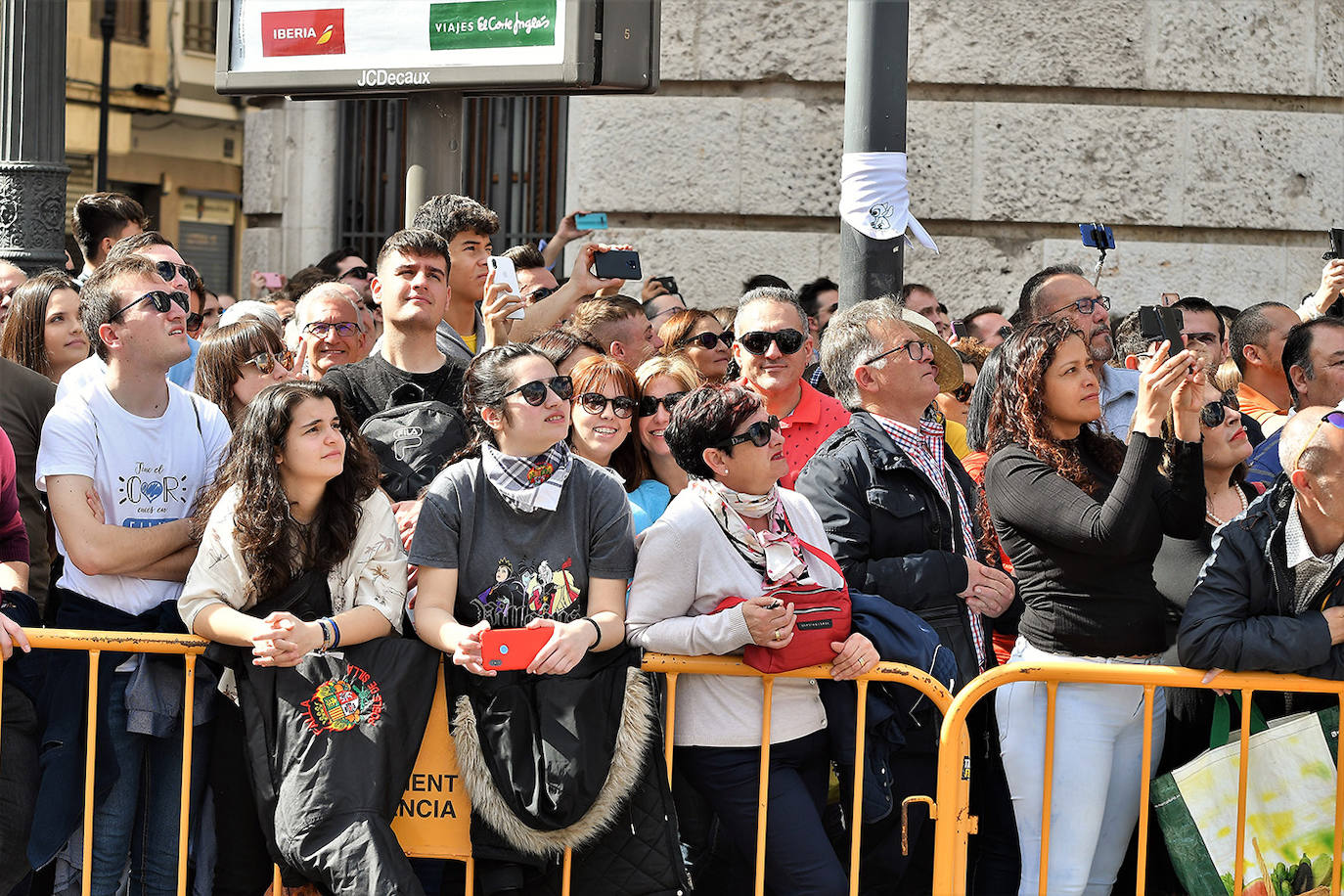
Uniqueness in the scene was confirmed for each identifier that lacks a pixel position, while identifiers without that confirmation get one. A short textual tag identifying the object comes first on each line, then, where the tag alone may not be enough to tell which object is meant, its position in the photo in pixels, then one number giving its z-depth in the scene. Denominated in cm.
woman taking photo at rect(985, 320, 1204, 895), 807
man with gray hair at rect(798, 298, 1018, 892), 854
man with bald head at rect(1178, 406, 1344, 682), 775
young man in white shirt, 816
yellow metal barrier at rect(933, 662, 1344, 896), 782
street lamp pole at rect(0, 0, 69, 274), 1282
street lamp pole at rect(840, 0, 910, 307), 1040
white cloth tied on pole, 1045
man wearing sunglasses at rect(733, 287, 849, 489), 1002
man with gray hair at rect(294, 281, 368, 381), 1030
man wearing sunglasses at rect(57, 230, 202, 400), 883
